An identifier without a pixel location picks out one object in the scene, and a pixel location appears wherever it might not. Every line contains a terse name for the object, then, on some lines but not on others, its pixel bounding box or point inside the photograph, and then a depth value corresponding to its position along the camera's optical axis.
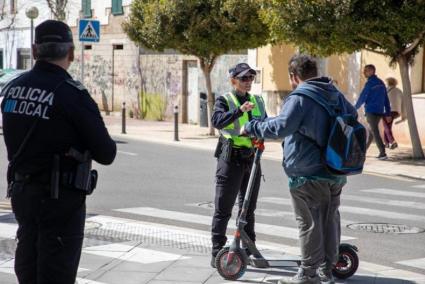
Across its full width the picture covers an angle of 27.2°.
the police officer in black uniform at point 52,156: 4.48
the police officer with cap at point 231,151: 7.32
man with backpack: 6.18
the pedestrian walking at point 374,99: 18.28
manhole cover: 9.76
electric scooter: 6.95
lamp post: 28.54
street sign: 21.39
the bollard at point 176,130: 22.27
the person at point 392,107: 19.56
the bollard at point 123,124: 24.39
